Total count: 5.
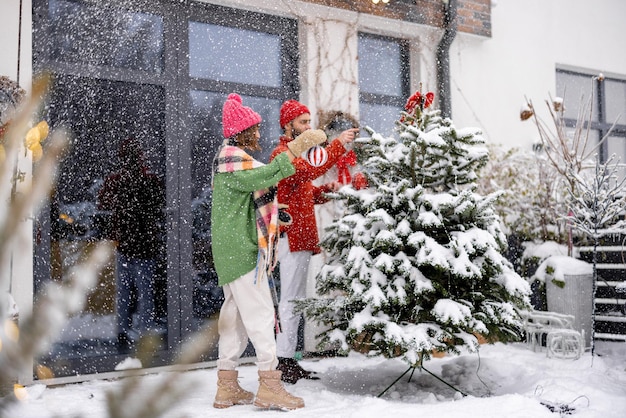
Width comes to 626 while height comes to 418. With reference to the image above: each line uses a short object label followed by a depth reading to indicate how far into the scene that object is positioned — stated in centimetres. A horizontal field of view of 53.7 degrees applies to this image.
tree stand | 362
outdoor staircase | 532
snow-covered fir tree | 345
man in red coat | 392
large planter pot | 534
